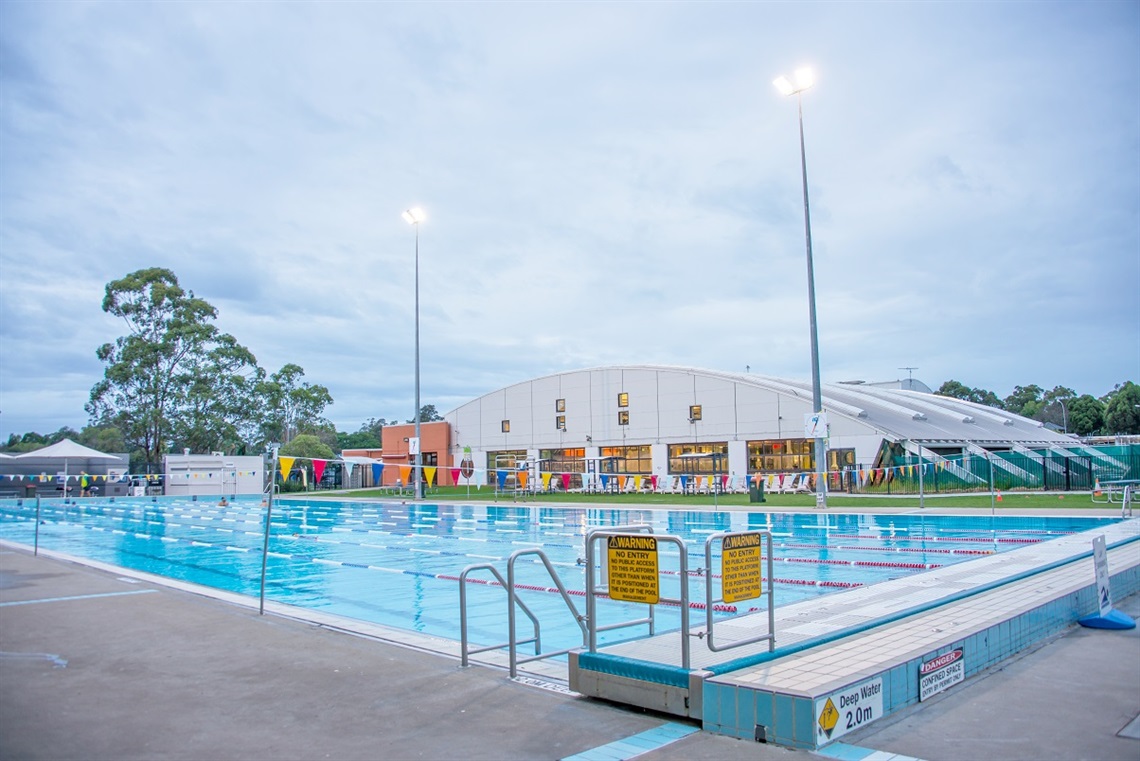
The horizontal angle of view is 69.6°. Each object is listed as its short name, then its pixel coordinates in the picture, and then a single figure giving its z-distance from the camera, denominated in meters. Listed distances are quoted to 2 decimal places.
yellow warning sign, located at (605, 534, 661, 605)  6.16
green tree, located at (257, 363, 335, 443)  84.31
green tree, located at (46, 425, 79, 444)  115.11
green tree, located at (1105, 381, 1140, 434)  73.06
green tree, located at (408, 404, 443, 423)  127.86
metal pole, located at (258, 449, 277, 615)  10.07
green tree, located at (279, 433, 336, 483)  59.72
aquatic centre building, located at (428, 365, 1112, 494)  39.09
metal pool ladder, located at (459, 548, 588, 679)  6.86
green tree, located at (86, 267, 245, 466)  66.62
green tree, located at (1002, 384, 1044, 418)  112.96
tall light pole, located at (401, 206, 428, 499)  41.62
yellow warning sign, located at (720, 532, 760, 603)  5.95
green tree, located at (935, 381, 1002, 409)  109.56
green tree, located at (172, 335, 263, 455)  69.06
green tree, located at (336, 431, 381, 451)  113.12
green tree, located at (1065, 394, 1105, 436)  85.44
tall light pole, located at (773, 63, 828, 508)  27.17
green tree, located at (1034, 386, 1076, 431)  106.55
